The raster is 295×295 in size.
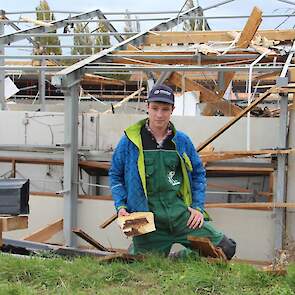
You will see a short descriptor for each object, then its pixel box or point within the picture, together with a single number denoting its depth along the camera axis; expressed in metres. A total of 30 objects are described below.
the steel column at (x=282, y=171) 7.15
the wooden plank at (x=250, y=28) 8.62
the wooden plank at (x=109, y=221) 7.68
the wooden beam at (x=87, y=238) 5.56
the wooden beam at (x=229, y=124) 7.27
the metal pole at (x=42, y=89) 12.48
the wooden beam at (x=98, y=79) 12.67
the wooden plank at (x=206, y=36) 9.68
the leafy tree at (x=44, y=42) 12.87
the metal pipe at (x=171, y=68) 7.40
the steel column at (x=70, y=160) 7.77
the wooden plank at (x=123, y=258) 4.64
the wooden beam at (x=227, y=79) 10.89
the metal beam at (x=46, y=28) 10.98
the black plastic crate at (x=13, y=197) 5.02
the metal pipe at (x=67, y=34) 10.92
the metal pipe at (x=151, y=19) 12.03
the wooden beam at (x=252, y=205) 7.07
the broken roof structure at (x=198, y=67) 7.28
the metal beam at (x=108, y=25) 12.40
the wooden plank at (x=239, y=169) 7.78
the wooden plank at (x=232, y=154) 7.14
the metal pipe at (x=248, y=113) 7.30
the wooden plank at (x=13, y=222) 5.02
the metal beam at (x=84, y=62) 7.51
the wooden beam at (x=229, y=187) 8.05
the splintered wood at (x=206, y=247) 4.66
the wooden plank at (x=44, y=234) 7.75
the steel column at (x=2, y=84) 10.94
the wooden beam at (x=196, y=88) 9.88
